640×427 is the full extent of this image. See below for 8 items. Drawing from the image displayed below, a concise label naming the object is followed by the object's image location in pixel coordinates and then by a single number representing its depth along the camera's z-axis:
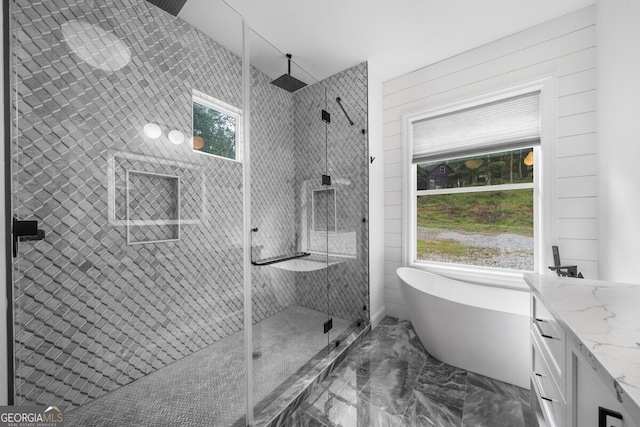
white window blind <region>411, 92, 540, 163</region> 2.22
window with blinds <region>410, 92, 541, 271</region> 2.30
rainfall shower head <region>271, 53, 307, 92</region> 1.88
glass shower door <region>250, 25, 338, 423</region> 1.62
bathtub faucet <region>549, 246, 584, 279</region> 1.73
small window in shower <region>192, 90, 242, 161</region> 1.39
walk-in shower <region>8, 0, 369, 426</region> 0.98
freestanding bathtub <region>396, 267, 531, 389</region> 1.67
